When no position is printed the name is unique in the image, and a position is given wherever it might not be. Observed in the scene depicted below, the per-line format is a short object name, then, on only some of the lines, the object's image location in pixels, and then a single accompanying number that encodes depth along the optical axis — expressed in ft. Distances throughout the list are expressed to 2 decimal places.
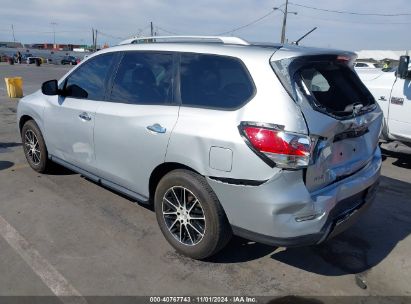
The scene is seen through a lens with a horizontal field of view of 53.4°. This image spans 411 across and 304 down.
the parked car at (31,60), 184.55
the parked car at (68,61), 207.41
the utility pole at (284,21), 144.31
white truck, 22.48
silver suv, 9.57
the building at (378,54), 171.94
